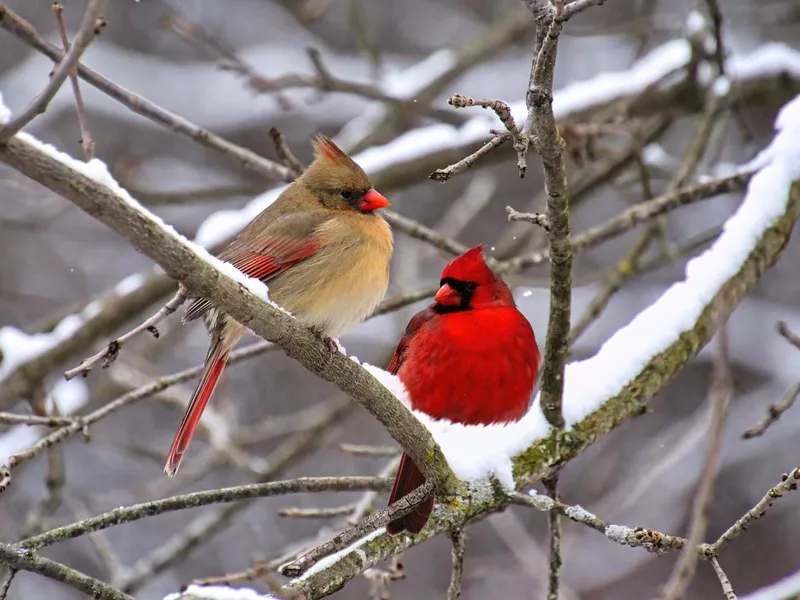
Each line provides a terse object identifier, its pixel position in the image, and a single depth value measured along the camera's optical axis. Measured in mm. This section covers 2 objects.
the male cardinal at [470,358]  6262
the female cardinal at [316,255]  6066
